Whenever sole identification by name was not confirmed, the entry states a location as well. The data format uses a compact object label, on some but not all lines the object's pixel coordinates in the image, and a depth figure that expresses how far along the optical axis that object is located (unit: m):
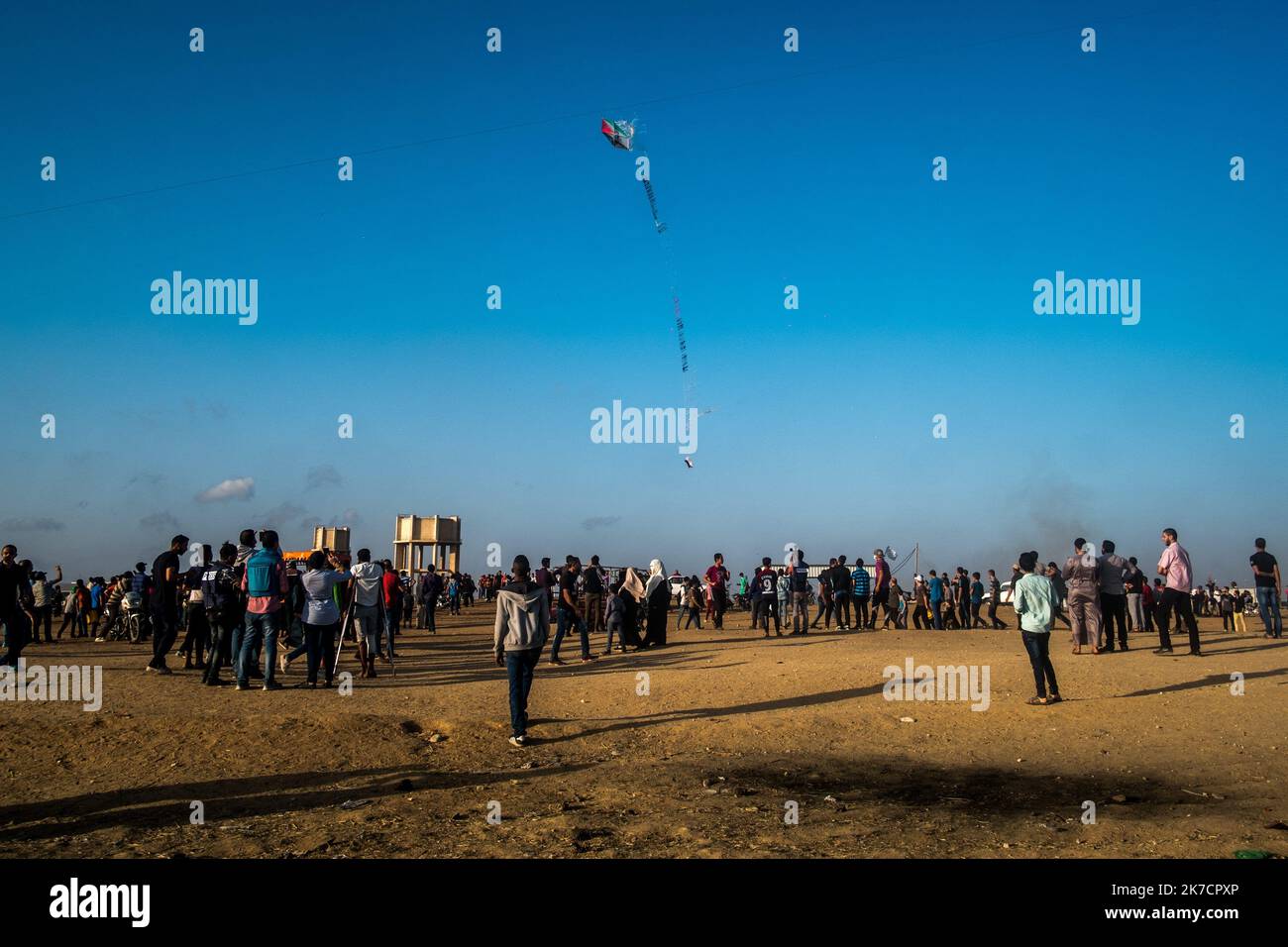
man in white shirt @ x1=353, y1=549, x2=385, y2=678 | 13.78
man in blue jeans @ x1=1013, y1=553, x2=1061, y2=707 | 11.41
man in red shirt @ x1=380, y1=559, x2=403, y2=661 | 15.17
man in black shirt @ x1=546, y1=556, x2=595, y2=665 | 16.39
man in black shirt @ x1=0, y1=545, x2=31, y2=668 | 13.12
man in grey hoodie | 10.01
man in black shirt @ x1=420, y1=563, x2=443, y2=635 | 26.49
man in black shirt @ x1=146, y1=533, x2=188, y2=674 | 13.70
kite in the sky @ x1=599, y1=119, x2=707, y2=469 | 26.56
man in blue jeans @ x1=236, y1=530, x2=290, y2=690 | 12.48
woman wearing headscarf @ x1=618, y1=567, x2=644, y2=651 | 19.47
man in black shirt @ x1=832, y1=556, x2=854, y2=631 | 23.12
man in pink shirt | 14.32
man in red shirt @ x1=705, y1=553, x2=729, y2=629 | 23.83
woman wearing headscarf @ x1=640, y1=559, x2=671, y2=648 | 19.88
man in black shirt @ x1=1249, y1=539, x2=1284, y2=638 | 16.39
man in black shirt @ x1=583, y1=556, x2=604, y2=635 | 19.48
